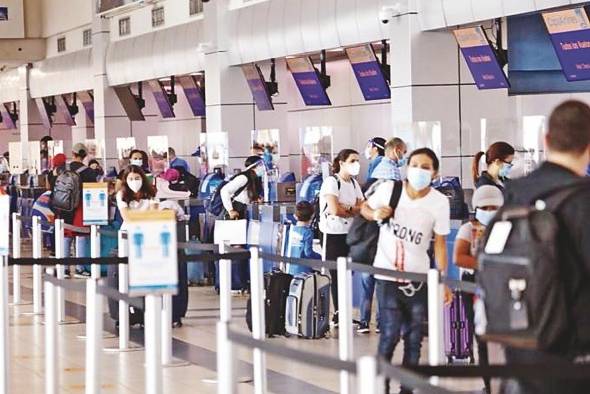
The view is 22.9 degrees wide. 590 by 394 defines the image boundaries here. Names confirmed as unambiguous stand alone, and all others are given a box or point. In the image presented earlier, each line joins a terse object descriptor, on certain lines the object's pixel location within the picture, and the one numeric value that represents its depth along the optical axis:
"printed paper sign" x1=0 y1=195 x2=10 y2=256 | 11.49
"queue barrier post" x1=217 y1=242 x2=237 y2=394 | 6.32
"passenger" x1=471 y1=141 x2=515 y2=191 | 12.08
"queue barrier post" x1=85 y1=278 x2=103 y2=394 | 8.30
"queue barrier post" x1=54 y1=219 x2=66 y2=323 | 16.28
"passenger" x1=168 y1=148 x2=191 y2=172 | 26.65
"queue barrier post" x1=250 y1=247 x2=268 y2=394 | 10.38
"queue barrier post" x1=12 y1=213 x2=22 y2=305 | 17.33
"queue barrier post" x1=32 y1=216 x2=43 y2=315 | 16.33
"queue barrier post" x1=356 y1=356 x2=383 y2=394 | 4.89
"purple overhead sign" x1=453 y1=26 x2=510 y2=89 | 18.06
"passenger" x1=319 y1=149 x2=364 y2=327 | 13.23
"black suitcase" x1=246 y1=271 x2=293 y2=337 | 13.64
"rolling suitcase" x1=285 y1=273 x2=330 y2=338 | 13.41
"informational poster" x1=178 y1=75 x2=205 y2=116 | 31.03
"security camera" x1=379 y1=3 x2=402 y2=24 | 18.55
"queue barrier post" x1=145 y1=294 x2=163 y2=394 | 7.76
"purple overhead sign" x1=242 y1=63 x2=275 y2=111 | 25.41
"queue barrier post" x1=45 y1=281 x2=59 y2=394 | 9.07
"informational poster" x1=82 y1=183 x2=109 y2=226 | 16.61
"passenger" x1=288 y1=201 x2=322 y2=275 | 14.55
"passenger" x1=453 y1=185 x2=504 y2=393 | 9.27
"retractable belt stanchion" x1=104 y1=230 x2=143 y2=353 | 13.10
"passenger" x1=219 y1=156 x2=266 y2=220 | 16.98
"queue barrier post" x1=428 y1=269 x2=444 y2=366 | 8.35
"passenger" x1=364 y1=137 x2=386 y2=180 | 15.75
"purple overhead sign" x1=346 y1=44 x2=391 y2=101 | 22.16
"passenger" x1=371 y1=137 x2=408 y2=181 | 14.71
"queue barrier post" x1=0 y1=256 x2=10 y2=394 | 9.87
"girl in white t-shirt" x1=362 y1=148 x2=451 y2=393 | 9.30
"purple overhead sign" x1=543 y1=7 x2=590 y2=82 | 16.31
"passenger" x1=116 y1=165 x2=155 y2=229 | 14.68
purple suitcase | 11.48
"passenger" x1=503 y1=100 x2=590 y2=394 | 5.30
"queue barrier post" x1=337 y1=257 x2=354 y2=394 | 9.55
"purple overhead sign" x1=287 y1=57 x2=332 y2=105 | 24.88
